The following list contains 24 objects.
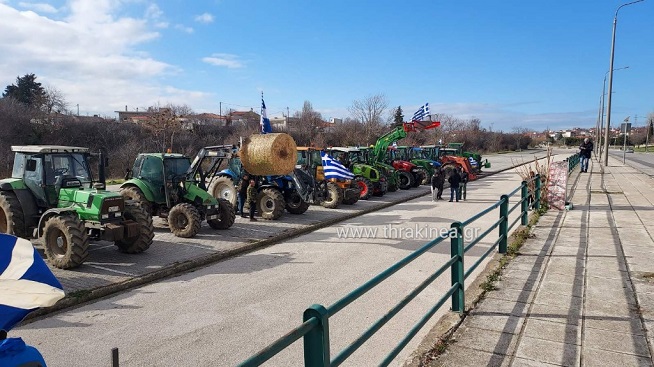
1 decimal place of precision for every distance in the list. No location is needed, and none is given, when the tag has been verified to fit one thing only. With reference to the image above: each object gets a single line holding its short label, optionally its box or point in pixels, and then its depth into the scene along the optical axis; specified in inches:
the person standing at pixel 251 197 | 496.4
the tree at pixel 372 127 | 1993.1
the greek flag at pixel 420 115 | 864.9
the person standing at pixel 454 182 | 658.2
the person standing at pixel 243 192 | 513.0
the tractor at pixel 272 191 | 496.4
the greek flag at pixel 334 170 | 573.3
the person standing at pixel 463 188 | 679.7
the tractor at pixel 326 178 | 582.2
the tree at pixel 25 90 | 1865.2
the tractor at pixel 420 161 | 924.0
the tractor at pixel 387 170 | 767.1
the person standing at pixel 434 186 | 680.4
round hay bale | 446.9
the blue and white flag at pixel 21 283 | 83.8
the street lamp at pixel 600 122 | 1709.8
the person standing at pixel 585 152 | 956.4
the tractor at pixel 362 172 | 686.5
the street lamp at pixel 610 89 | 943.7
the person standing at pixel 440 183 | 676.7
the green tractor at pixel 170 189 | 422.3
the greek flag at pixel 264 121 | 523.9
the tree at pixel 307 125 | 1891.0
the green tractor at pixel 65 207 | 298.7
